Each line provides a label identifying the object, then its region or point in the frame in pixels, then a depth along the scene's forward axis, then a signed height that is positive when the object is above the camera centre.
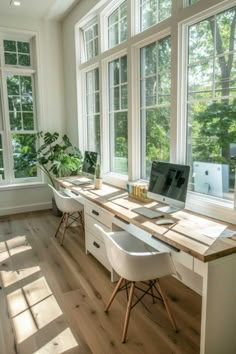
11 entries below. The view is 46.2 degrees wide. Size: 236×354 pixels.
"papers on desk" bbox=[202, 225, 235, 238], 1.80 -0.65
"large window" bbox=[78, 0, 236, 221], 2.22 +0.44
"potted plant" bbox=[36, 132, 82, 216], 4.30 -0.33
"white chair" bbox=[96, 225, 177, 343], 1.78 -0.85
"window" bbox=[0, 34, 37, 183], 4.76 +0.39
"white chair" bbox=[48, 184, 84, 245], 3.50 -0.86
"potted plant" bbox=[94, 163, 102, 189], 3.43 -0.53
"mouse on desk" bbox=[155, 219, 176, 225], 2.04 -0.64
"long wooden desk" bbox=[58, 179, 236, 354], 1.56 -0.76
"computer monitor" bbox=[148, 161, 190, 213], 2.24 -0.42
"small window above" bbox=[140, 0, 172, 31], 2.74 +1.28
